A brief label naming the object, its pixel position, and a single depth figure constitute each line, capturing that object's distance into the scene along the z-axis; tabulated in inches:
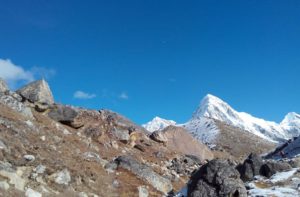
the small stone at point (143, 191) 1163.6
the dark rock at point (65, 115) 1586.2
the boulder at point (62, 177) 939.5
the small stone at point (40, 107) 1527.6
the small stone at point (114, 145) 1708.0
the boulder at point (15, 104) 1319.8
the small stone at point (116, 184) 1165.9
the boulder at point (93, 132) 1659.8
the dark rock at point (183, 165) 1842.1
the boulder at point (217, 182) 770.3
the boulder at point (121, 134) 1841.6
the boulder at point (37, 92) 1554.5
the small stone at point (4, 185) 763.8
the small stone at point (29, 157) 938.8
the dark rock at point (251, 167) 939.5
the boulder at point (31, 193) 797.8
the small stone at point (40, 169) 911.4
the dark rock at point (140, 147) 1939.0
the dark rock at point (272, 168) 921.9
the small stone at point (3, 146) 925.4
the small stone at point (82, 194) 955.8
